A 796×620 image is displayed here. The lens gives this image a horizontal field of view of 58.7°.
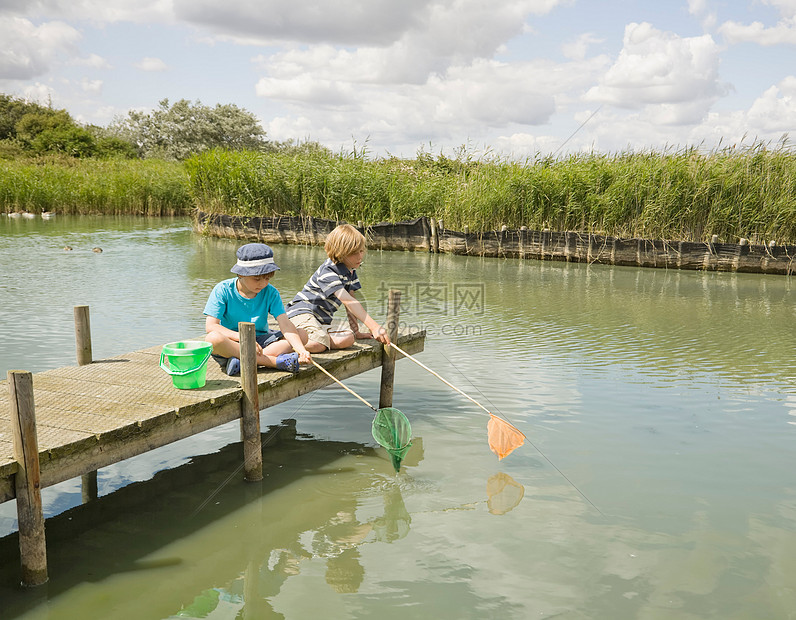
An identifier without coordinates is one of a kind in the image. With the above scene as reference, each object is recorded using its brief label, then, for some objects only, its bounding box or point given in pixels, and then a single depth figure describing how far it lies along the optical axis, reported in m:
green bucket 4.50
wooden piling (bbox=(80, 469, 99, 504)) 4.70
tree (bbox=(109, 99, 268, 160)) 51.53
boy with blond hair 5.78
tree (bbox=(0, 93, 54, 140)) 45.34
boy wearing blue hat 5.01
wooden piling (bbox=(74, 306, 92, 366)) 5.29
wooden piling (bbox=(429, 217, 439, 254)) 19.50
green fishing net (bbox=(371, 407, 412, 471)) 5.11
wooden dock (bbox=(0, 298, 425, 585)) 3.62
